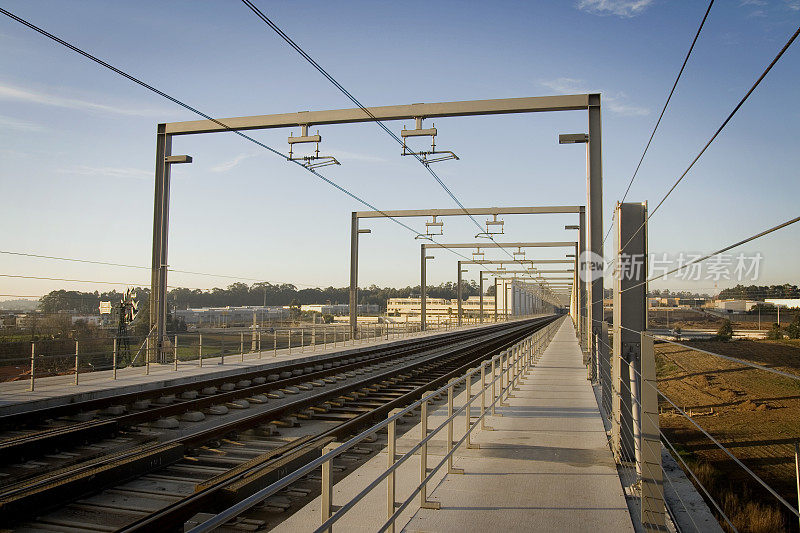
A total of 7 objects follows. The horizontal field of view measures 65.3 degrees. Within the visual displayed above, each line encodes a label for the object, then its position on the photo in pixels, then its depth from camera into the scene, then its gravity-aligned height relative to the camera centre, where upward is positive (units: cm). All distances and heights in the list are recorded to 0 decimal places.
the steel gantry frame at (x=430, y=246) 4603 +401
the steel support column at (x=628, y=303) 649 +0
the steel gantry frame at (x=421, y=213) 3366 +479
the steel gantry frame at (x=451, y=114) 1697 +518
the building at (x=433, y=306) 10374 -106
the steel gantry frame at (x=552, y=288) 7025 +289
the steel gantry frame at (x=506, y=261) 5247 +342
